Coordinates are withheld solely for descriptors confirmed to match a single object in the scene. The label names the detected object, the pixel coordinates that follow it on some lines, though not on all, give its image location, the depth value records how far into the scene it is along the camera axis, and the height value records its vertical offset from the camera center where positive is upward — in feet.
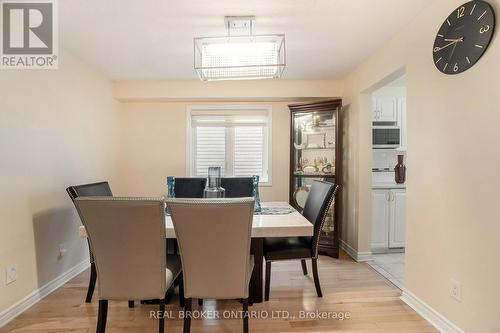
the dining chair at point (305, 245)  7.59 -2.48
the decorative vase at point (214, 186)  8.04 -0.81
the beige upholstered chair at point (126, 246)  5.20 -1.75
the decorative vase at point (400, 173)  12.15 -0.59
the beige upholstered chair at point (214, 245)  5.12 -1.72
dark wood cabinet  11.32 +0.27
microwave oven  12.44 +1.08
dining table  6.43 -1.66
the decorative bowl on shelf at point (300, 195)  12.04 -1.60
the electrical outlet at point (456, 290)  5.77 -2.80
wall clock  5.13 +2.52
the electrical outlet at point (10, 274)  6.72 -2.92
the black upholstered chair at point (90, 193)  7.07 -0.97
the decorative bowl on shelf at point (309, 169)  12.09 -0.43
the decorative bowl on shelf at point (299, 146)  12.31 +0.61
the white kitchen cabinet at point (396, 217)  11.33 -2.42
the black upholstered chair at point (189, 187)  9.25 -0.96
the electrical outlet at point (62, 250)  8.68 -2.95
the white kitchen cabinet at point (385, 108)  12.49 +2.38
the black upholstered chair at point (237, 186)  9.38 -0.93
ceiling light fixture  7.05 +2.80
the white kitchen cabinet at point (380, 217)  11.29 -2.39
